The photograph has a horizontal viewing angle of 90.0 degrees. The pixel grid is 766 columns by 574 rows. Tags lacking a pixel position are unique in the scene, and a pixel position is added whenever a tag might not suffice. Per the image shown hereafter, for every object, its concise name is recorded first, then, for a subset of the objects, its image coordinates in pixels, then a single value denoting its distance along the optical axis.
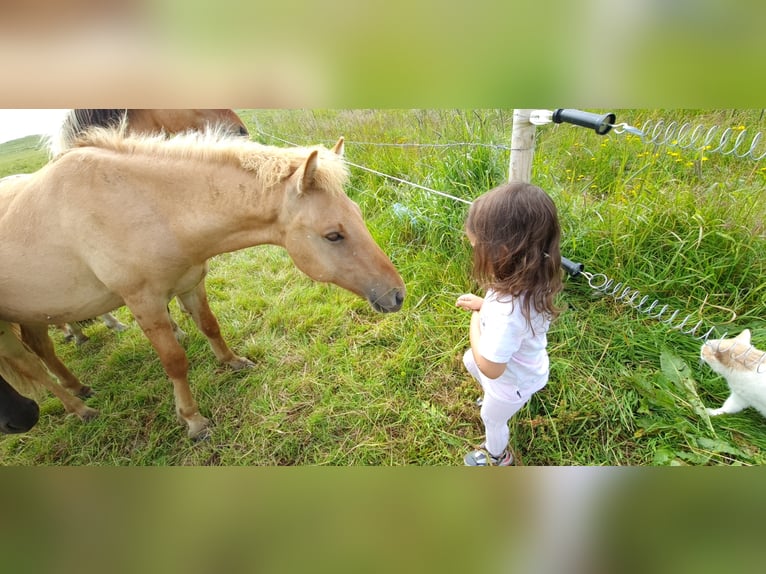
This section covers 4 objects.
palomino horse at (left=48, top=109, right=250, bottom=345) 2.59
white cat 2.03
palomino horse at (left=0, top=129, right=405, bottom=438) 2.00
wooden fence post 2.19
